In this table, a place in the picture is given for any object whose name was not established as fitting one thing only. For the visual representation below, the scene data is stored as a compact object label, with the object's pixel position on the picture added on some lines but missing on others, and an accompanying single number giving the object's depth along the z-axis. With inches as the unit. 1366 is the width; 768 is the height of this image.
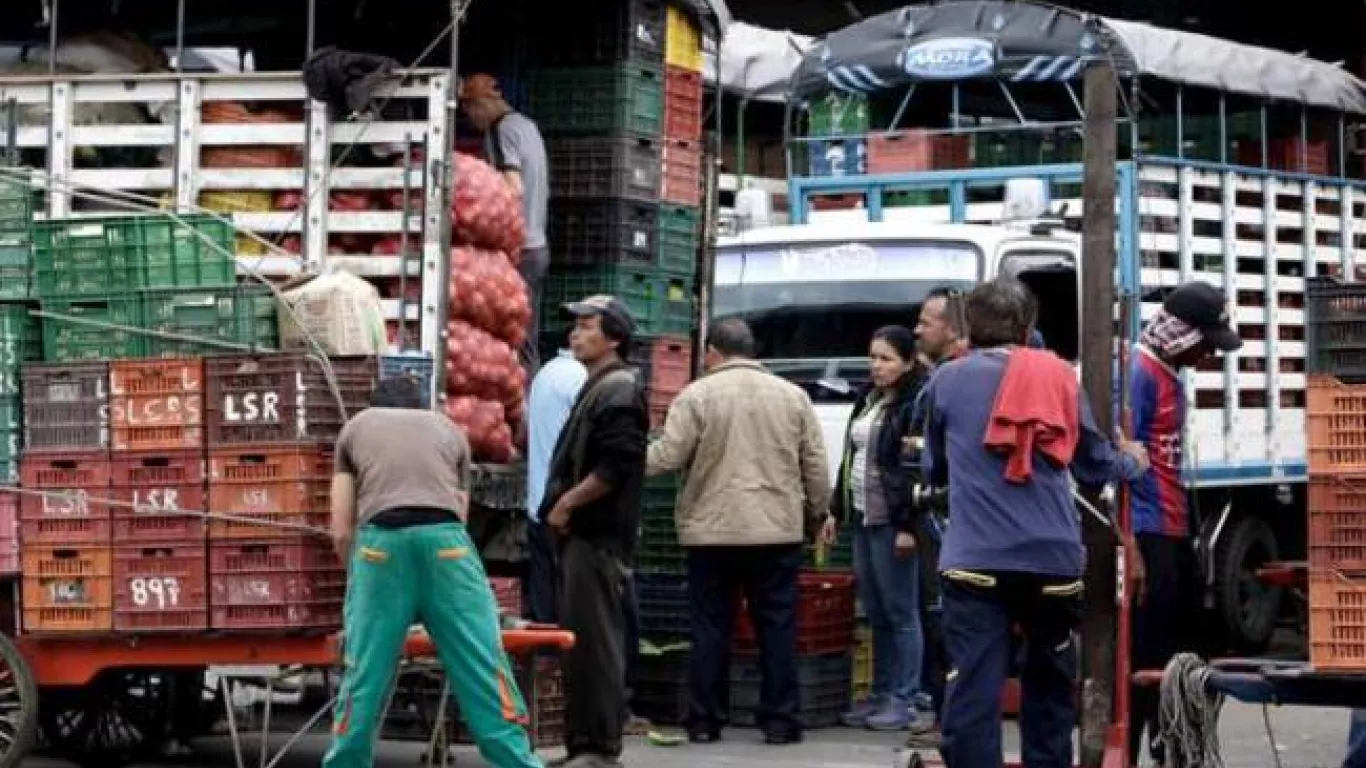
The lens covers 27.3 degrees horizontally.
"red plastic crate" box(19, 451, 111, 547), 442.3
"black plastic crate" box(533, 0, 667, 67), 578.6
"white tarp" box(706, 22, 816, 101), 1034.1
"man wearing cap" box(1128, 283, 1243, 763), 441.1
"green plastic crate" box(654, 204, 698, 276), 599.5
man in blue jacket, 375.6
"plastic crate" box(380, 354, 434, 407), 458.9
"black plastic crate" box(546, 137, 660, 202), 580.1
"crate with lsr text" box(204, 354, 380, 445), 435.5
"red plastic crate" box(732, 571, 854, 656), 544.1
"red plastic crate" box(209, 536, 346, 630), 433.1
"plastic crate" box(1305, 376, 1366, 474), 362.9
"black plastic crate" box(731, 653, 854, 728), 543.8
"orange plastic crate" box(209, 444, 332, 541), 433.7
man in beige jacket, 514.3
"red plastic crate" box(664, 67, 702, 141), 598.5
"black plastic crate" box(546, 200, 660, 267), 583.5
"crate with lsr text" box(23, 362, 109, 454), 445.1
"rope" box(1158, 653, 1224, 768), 398.6
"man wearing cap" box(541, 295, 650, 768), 458.9
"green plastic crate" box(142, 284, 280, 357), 448.8
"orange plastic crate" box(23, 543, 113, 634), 441.4
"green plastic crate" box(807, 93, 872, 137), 793.6
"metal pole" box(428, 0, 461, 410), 500.4
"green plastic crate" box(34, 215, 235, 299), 458.0
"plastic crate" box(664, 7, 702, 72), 596.4
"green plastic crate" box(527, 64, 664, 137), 578.6
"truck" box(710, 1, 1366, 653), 630.5
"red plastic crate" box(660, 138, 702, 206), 597.9
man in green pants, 403.9
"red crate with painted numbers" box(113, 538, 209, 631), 436.8
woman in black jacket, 521.7
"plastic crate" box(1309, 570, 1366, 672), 361.7
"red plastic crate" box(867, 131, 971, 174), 756.0
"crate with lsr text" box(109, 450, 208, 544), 438.9
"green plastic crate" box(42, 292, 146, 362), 453.4
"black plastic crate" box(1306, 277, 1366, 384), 364.8
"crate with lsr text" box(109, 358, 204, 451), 439.5
